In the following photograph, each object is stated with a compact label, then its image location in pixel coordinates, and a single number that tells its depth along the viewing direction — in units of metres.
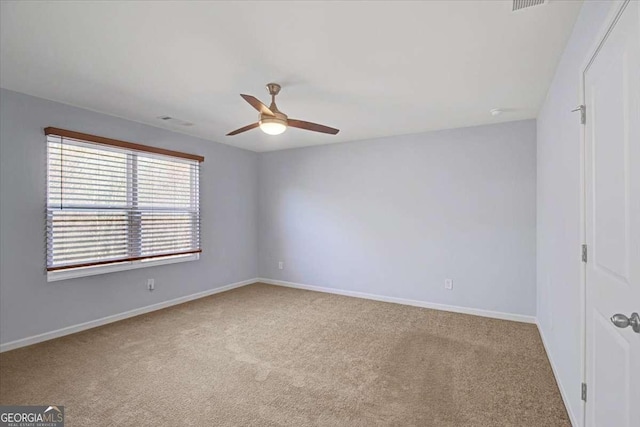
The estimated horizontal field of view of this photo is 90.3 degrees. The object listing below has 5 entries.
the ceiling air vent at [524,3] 1.72
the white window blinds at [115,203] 3.32
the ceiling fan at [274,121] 2.63
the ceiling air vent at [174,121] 3.87
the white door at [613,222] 1.11
